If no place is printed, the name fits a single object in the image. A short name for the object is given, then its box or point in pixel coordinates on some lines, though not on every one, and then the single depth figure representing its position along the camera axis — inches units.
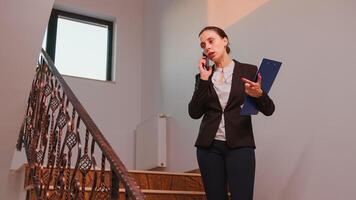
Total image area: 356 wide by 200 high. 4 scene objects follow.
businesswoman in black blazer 83.1
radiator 189.9
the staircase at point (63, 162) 78.5
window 214.5
